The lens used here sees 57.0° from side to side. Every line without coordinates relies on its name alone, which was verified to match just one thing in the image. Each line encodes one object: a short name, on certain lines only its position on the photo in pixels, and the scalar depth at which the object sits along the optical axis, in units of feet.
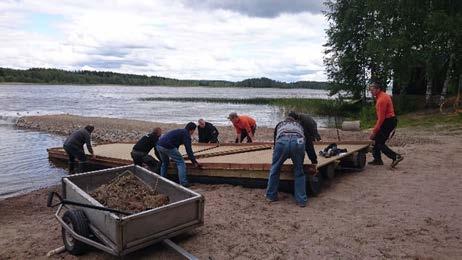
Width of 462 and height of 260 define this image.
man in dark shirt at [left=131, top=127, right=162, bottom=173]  32.55
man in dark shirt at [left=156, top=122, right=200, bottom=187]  29.14
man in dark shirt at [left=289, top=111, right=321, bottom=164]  25.99
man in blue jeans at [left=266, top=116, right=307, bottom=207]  23.40
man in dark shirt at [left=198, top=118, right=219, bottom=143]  41.86
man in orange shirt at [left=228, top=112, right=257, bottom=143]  40.65
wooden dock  26.55
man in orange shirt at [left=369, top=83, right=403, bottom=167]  30.45
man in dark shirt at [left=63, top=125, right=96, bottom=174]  38.50
